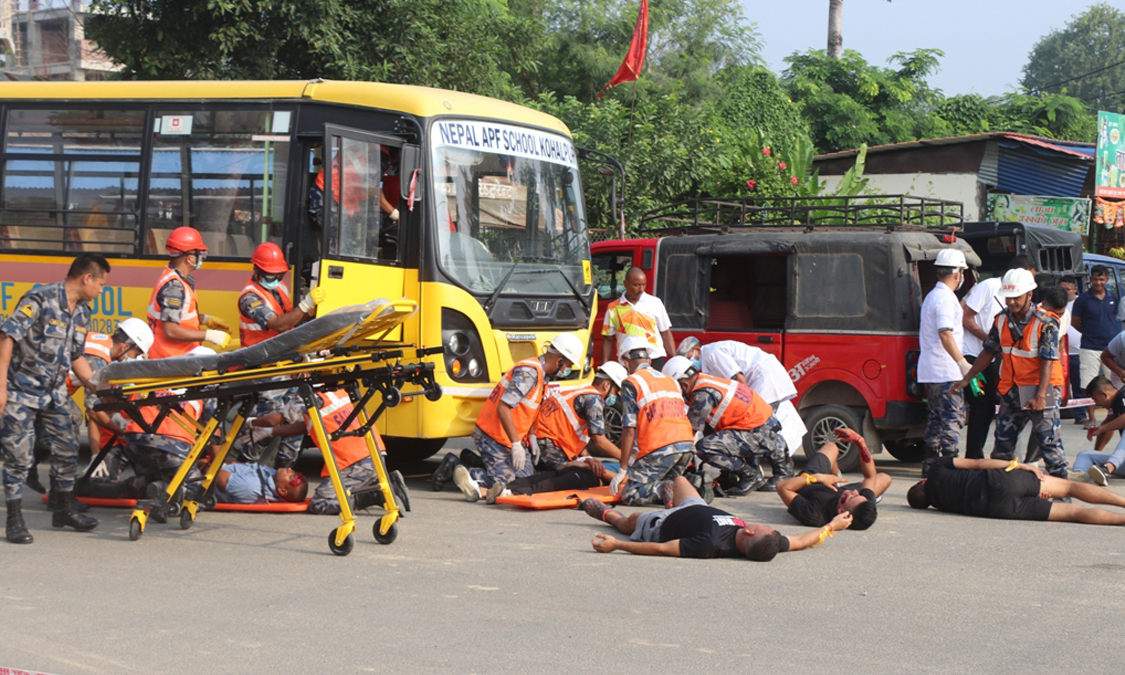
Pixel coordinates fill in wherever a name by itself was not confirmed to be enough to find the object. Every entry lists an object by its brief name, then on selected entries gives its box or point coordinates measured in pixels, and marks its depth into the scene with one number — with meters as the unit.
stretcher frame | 7.04
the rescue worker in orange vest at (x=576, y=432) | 9.39
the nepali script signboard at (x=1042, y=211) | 22.72
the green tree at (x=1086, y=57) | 67.75
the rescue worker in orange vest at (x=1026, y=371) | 9.39
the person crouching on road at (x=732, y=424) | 9.40
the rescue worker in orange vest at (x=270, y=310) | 8.84
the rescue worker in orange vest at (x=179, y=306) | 8.72
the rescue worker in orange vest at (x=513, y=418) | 9.09
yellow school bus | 9.48
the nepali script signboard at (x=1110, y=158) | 22.83
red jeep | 10.40
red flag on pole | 15.98
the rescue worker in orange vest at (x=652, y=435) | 8.64
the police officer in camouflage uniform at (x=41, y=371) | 7.35
